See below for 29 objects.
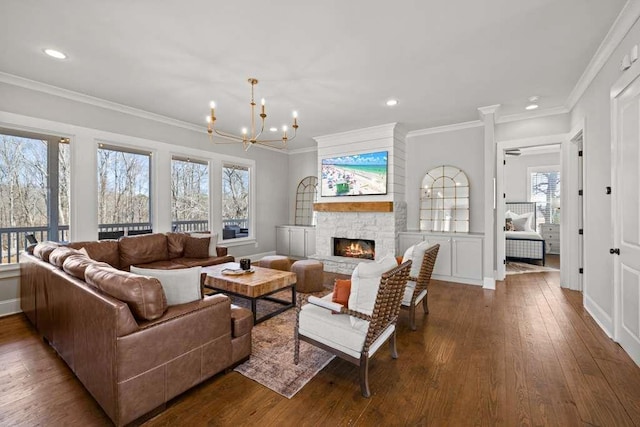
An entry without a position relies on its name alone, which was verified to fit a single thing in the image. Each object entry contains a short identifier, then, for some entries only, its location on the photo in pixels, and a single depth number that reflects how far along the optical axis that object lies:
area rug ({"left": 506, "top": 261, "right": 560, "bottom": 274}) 5.87
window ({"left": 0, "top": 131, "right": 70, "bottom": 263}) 3.70
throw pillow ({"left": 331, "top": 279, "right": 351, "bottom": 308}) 2.27
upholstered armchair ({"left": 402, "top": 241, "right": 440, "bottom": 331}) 3.03
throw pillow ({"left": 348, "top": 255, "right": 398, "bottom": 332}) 2.01
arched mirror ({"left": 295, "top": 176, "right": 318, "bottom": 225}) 7.39
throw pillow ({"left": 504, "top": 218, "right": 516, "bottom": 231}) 7.32
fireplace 5.87
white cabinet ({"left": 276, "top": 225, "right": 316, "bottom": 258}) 6.99
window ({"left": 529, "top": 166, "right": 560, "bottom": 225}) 7.96
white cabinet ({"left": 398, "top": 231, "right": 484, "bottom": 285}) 4.85
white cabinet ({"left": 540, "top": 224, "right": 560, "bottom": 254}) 7.68
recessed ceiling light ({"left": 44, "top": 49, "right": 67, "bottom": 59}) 2.93
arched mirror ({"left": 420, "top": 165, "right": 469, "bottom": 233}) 5.46
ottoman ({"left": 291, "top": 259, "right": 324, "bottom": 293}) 4.33
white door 2.35
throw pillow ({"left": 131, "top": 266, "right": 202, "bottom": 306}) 2.03
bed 6.45
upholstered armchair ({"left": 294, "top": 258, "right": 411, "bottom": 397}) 1.99
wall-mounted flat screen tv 5.56
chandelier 3.37
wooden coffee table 3.08
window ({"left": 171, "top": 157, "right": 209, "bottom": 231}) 5.47
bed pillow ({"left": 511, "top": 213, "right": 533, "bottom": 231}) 7.26
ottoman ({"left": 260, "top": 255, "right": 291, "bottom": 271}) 4.59
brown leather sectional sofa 1.64
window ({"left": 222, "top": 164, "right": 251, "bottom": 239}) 6.37
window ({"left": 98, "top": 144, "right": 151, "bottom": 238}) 4.56
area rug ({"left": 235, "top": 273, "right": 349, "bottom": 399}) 2.15
